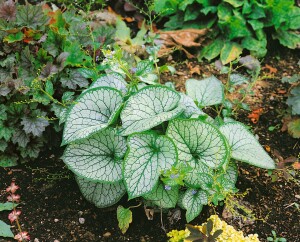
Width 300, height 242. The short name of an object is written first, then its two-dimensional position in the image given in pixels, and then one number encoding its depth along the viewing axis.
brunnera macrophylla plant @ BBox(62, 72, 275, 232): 2.19
